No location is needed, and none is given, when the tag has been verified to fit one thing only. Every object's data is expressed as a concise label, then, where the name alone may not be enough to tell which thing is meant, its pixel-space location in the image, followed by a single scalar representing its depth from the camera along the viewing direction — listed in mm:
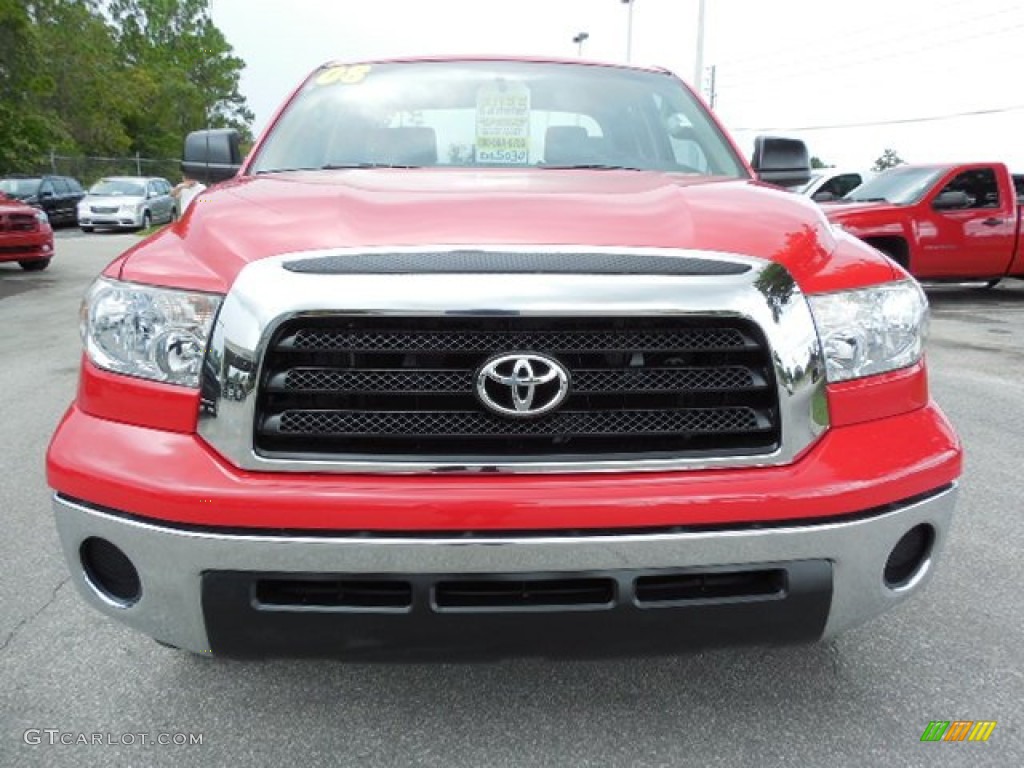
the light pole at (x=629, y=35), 32062
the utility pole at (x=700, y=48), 26031
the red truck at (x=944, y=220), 10367
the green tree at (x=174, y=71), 55562
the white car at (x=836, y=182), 15392
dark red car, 12367
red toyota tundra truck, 1757
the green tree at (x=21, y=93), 25250
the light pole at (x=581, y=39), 33719
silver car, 24391
